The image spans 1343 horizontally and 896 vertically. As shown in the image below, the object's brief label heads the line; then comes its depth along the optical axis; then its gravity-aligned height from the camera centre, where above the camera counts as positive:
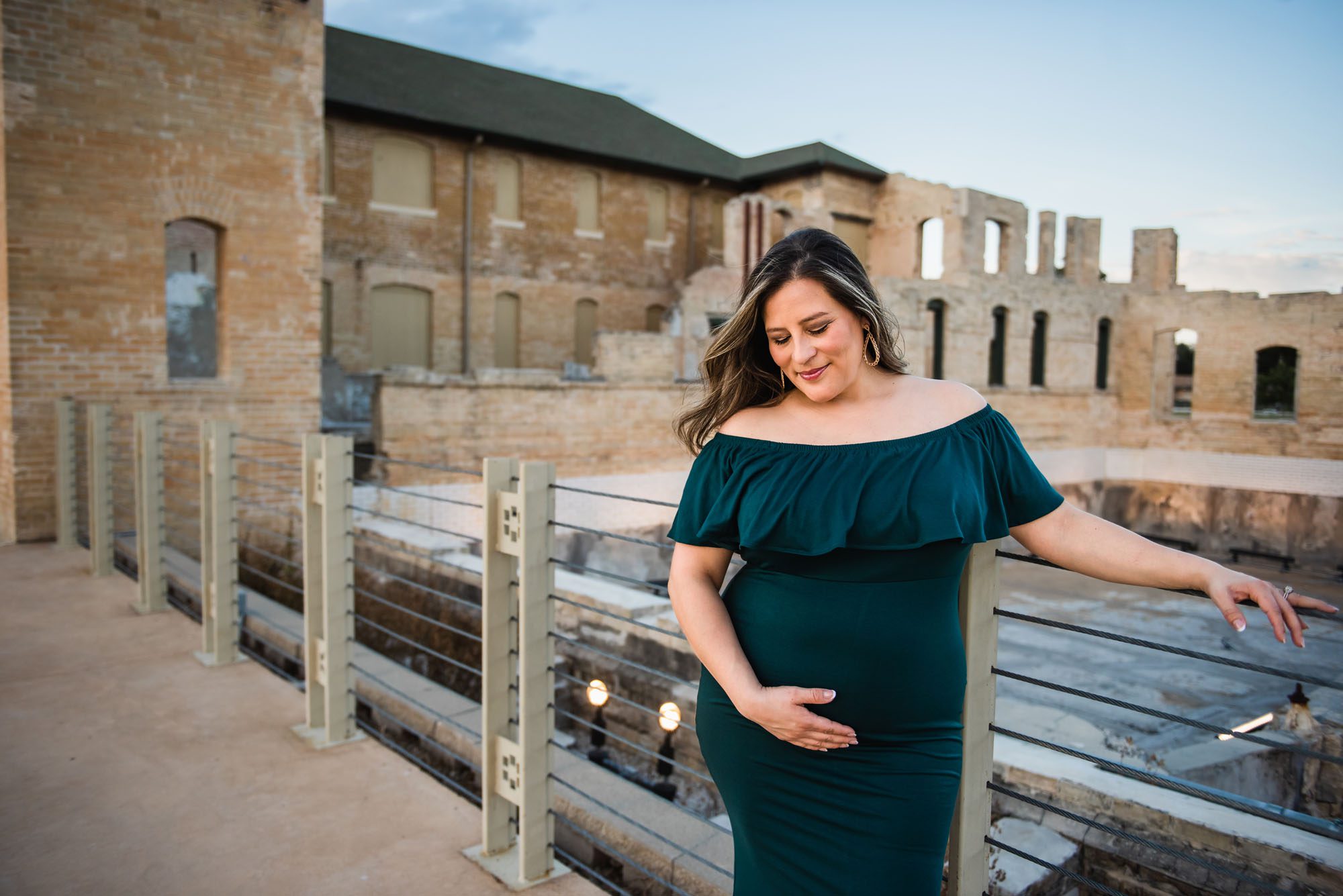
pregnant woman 1.73 -0.36
